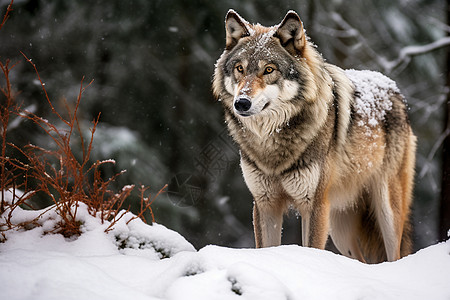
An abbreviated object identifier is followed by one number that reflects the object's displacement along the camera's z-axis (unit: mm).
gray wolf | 7215
